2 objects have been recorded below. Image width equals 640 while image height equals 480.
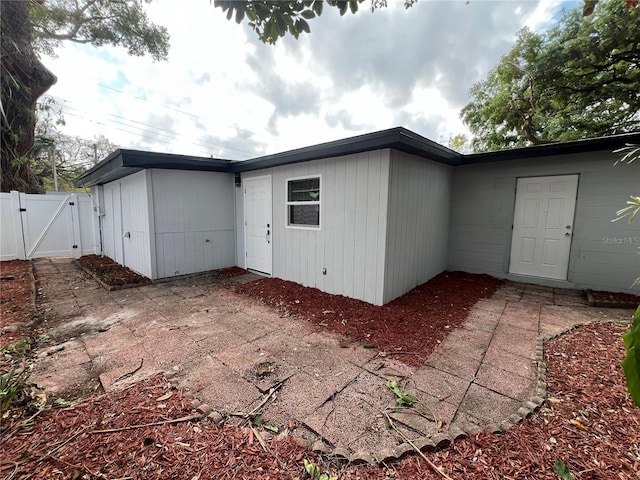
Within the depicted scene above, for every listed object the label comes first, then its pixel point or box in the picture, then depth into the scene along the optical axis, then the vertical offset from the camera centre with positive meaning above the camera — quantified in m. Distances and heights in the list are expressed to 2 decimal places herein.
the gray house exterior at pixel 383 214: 3.96 +0.04
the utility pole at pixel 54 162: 11.76 +2.19
